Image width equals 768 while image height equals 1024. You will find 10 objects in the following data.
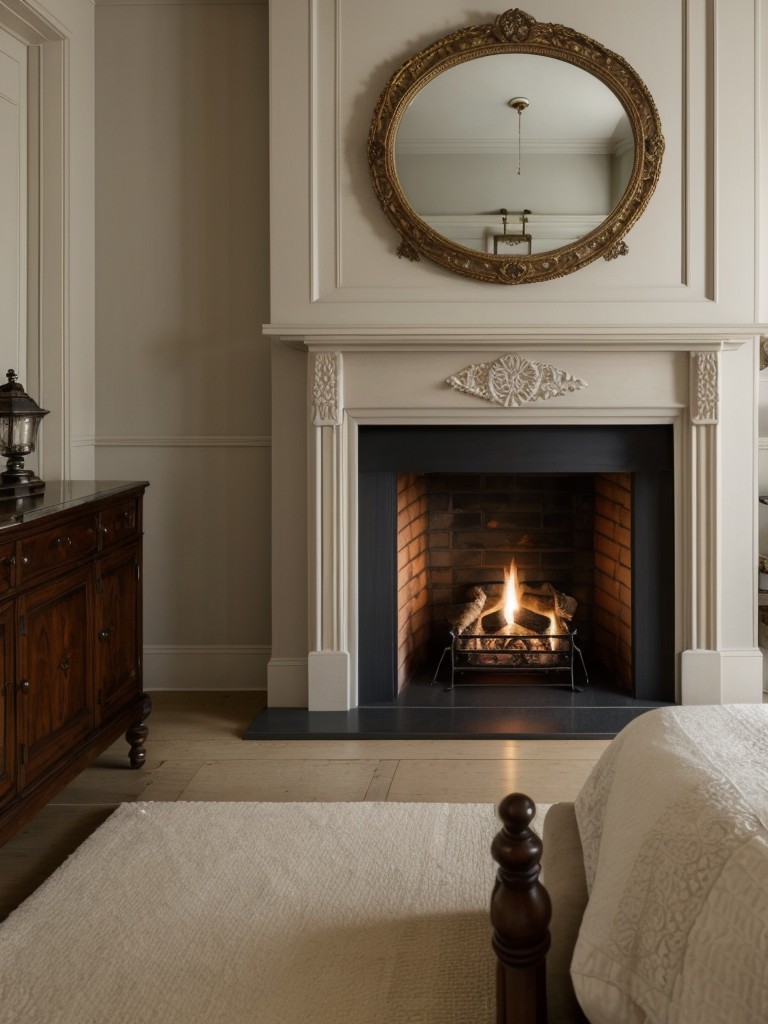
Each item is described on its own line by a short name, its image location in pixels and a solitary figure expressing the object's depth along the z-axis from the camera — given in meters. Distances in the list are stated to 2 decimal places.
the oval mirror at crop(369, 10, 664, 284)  3.49
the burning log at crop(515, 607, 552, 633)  4.04
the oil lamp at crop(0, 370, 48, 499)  2.82
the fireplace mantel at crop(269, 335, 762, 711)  3.56
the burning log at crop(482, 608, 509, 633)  4.08
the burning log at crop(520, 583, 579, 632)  4.09
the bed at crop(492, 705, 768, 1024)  1.08
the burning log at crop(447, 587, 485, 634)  4.03
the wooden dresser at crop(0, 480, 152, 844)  2.20
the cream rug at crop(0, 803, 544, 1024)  1.80
